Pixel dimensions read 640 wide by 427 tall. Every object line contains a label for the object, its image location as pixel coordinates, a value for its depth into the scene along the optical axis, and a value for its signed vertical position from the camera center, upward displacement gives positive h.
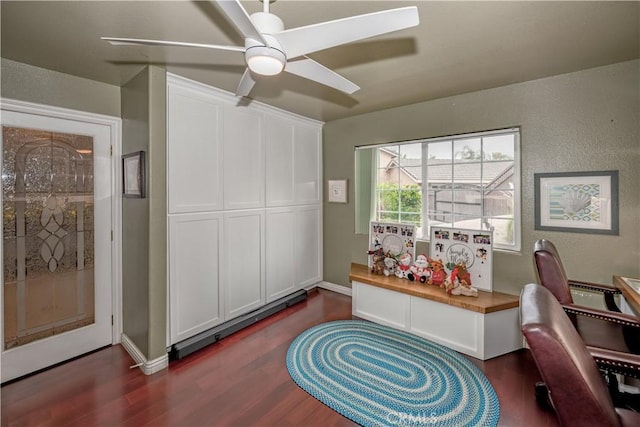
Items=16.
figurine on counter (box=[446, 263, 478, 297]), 2.63 -0.68
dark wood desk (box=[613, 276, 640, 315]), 1.79 -0.53
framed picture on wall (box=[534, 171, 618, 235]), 2.29 +0.07
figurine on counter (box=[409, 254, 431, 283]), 2.96 -0.61
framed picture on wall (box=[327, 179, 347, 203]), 3.95 +0.30
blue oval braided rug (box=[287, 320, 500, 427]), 1.85 -1.27
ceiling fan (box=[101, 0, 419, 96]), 1.10 +0.74
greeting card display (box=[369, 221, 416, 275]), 3.26 -0.34
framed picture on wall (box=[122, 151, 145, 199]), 2.29 +0.31
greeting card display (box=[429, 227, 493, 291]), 2.76 -0.41
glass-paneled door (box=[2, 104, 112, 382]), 2.19 -0.24
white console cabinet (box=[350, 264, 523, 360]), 2.47 -0.97
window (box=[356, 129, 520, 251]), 2.80 +0.31
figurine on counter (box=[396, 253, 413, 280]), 3.12 -0.61
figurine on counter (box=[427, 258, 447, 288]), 2.88 -0.63
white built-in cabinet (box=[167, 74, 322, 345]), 2.51 +0.07
